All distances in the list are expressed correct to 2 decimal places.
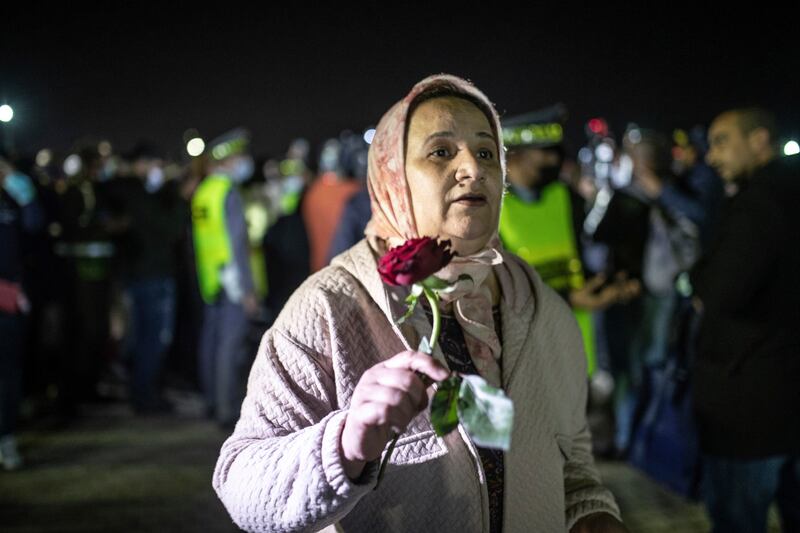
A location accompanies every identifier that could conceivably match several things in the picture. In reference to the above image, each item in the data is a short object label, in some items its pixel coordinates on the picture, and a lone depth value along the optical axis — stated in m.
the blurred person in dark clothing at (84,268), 6.47
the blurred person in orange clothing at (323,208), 5.46
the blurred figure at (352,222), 3.74
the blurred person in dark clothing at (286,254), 5.57
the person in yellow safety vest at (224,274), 5.84
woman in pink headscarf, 1.37
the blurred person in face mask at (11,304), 4.86
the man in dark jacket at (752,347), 2.88
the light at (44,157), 8.05
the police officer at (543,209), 3.83
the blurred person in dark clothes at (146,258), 6.64
